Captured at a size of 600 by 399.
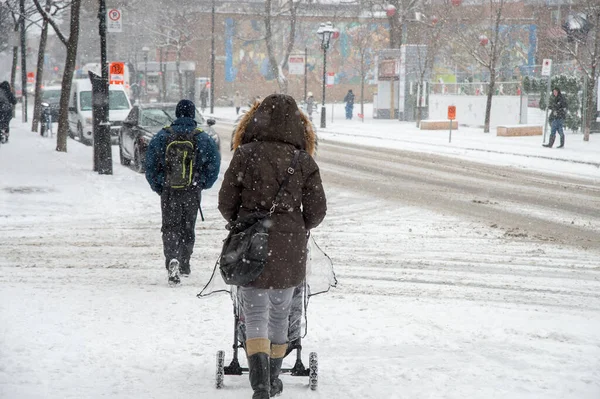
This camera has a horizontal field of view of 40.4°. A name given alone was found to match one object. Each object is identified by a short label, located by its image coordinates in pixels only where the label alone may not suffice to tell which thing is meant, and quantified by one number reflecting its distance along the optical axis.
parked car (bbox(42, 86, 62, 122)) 36.78
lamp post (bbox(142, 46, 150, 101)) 61.13
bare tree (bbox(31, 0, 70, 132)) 30.20
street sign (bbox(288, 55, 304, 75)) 37.97
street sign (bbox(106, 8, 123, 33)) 16.99
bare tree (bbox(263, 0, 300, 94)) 48.43
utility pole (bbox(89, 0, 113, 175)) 16.52
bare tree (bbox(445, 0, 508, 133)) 32.66
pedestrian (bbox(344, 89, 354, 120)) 46.56
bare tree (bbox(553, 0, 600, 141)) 27.22
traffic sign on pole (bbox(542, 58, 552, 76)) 26.10
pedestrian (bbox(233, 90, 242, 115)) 53.76
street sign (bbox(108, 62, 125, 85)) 21.06
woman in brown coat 4.55
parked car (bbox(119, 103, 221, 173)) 18.12
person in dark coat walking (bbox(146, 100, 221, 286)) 7.70
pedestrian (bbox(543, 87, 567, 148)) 25.03
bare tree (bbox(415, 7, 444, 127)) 41.50
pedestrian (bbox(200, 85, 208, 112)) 57.62
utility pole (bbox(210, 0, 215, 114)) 51.40
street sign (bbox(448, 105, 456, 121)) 29.35
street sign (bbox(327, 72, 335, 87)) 39.67
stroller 5.04
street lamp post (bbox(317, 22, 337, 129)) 35.93
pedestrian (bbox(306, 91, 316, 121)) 41.88
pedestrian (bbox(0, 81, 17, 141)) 22.98
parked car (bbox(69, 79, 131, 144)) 25.56
